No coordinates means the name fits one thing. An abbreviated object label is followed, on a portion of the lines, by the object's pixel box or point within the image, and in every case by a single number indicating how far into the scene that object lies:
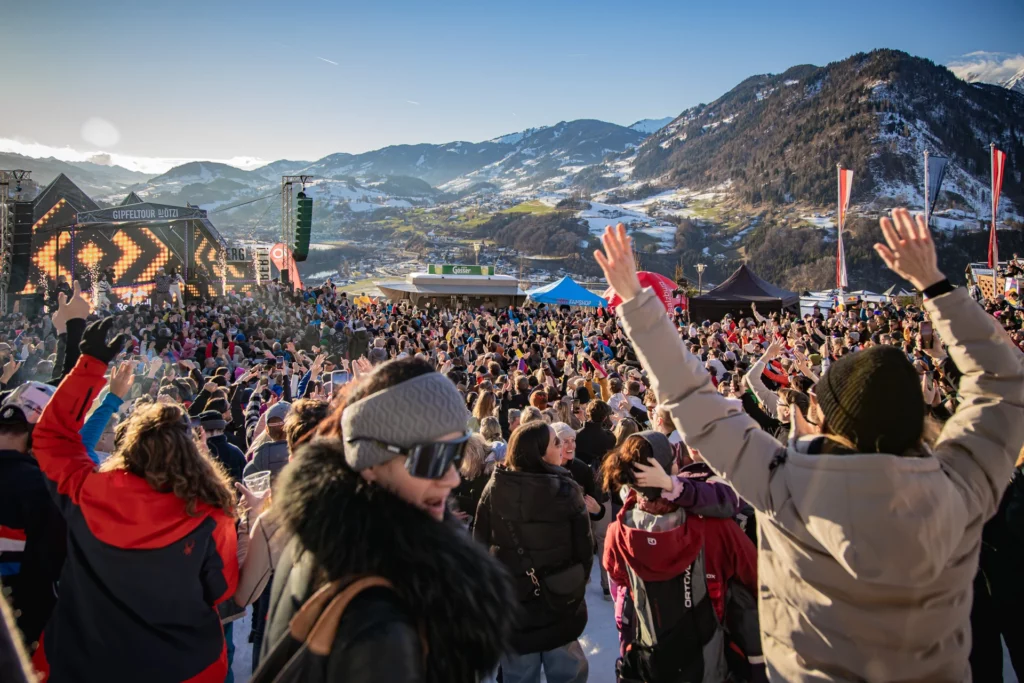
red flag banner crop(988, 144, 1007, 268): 19.67
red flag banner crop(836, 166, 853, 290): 21.97
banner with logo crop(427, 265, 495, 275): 38.31
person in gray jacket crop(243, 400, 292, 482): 3.69
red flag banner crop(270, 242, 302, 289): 27.74
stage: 25.42
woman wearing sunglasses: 1.12
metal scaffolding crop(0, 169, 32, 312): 20.50
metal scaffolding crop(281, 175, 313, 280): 26.32
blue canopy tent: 24.05
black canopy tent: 23.61
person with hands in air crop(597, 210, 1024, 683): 1.46
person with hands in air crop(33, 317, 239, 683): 1.98
